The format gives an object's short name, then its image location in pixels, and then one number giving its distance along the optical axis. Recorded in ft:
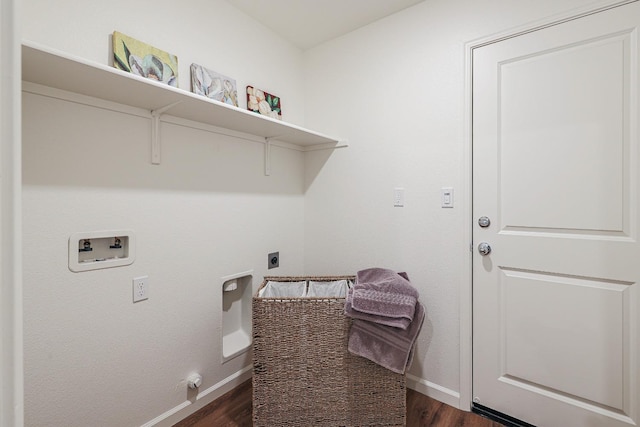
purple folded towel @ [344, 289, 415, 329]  4.51
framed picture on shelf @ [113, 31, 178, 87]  4.23
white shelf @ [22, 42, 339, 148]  3.17
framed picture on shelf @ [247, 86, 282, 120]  6.18
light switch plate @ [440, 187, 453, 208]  5.56
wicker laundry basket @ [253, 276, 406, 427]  4.83
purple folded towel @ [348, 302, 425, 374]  4.59
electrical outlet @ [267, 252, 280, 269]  6.83
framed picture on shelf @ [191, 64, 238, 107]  5.19
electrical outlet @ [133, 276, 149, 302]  4.63
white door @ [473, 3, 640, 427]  4.22
